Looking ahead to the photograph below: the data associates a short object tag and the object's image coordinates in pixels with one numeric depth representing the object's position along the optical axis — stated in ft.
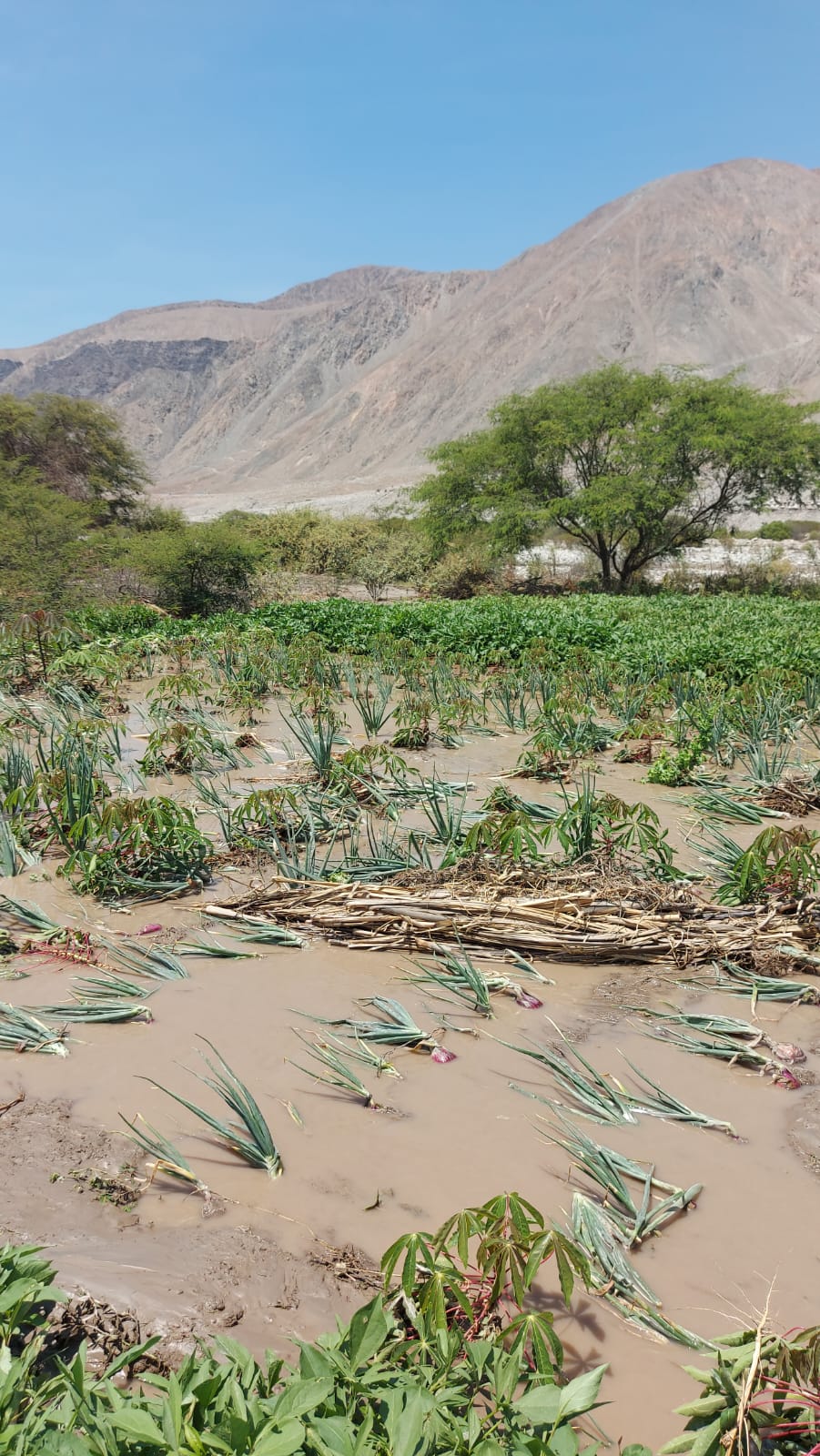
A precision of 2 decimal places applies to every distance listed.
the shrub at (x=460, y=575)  74.28
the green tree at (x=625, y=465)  68.23
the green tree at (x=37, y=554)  49.96
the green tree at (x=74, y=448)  93.35
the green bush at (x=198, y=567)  58.70
